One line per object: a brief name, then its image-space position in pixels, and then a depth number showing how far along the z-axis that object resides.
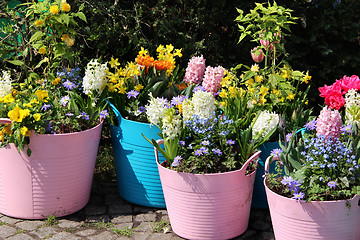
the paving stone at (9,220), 3.40
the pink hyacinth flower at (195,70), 3.80
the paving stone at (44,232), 3.24
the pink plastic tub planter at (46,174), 3.30
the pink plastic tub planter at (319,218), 2.72
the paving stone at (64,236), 3.21
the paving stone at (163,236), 3.23
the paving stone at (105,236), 3.22
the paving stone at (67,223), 3.36
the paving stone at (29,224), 3.33
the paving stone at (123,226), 3.36
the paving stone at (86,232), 3.27
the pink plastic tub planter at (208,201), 3.06
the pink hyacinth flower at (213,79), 3.66
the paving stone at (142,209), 3.59
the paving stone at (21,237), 3.20
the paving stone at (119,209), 3.58
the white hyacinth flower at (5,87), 3.54
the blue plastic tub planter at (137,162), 3.48
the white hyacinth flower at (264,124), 3.25
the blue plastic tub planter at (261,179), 3.39
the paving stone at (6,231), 3.24
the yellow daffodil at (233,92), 3.48
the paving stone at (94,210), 3.55
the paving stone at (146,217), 3.45
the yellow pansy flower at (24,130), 3.15
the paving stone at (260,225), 3.36
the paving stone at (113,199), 3.73
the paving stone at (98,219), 3.45
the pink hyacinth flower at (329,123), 2.86
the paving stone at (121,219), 3.44
